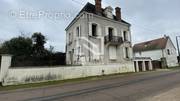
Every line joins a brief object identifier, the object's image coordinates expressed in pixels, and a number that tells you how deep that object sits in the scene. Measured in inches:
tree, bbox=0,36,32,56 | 826.8
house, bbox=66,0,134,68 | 681.0
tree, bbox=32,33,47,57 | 919.0
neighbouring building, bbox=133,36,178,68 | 1262.3
